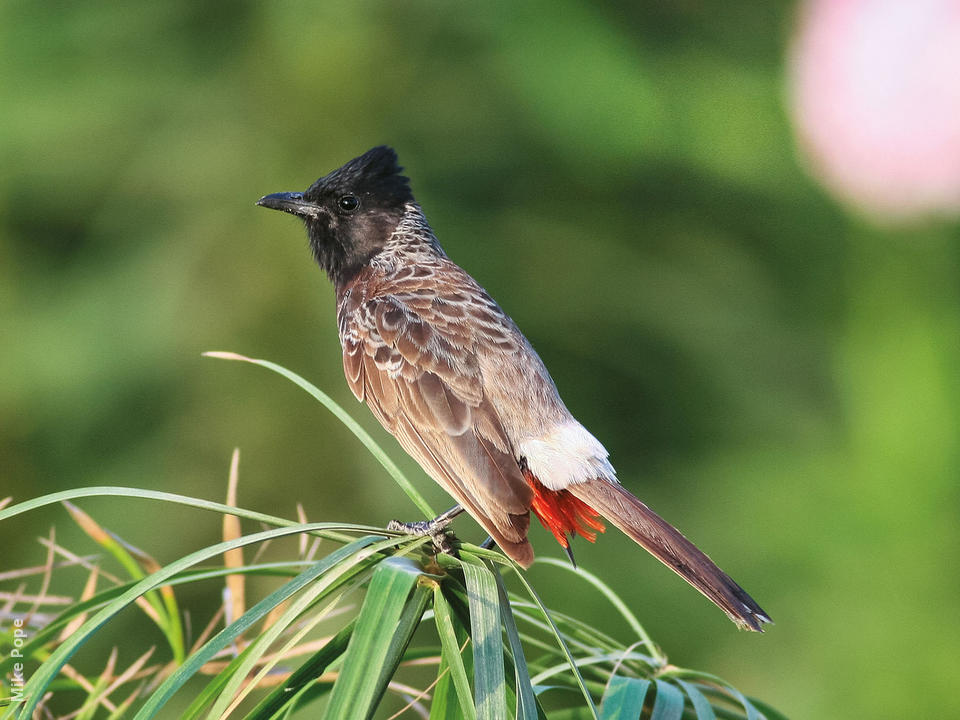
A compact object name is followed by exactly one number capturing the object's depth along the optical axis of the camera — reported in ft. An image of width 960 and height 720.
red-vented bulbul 13.22
